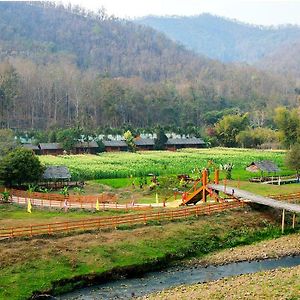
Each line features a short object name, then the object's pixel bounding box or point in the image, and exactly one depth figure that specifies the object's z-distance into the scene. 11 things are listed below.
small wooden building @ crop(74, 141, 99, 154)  108.44
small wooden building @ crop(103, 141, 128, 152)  112.38
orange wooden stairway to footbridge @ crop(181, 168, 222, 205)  49.67
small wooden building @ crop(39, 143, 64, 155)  104.88
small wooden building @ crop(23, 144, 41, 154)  104.31
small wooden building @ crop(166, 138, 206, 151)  120.50
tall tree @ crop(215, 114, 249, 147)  126.69
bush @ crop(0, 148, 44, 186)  56.06
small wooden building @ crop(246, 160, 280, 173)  70.36
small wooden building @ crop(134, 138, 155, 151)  117.00
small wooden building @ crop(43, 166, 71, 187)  61.28
